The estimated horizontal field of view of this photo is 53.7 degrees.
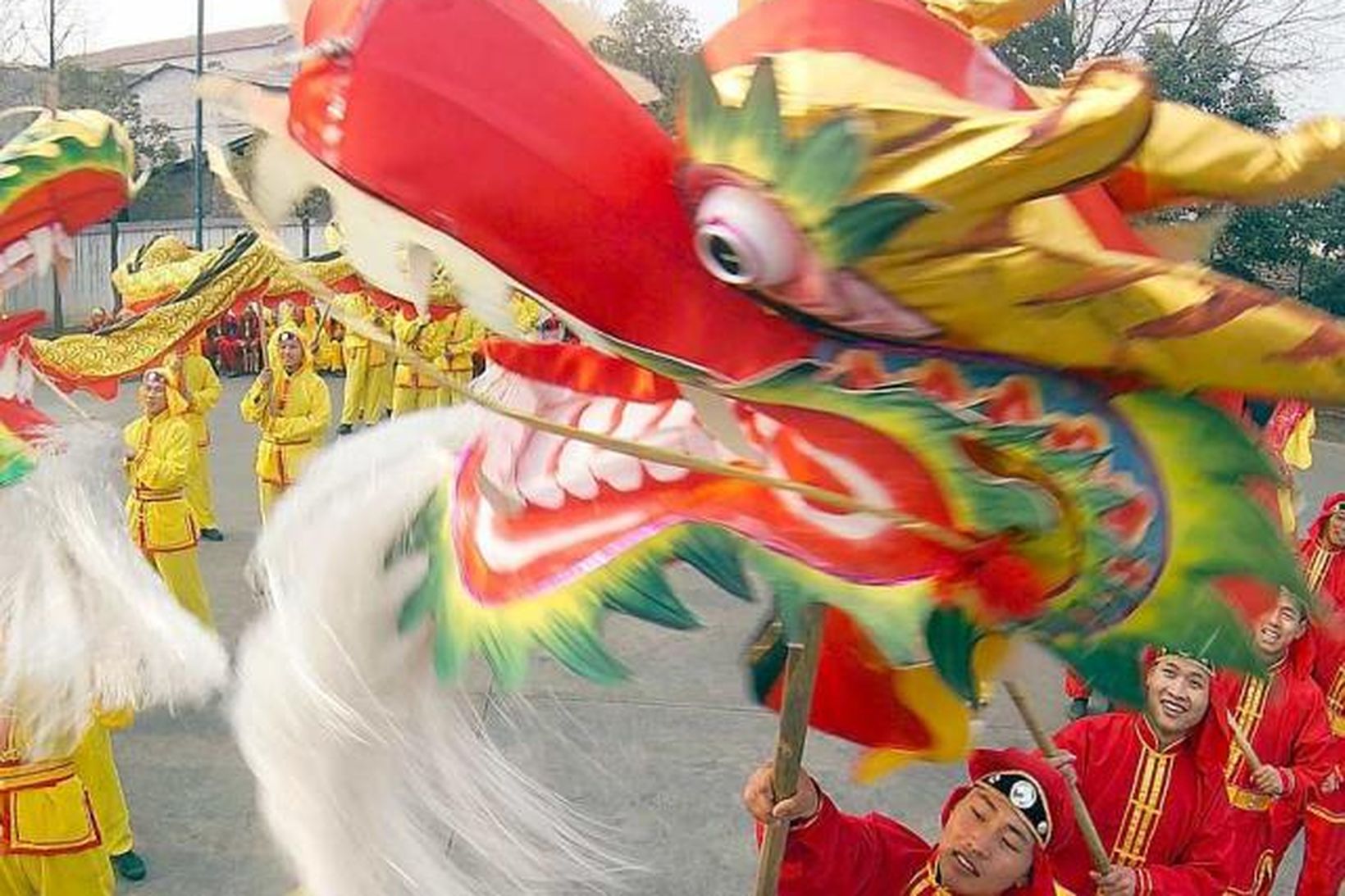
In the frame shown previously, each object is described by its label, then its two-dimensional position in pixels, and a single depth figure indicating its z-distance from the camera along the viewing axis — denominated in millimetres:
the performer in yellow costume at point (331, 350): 14302
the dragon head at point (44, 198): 3309
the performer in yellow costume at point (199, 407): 7136
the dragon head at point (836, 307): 1113
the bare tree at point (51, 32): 21594
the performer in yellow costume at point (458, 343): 8406
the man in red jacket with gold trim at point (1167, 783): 2959
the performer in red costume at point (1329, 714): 3938
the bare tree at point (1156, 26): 16625
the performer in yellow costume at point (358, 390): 12312
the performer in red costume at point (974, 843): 2129
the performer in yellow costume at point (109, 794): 3752
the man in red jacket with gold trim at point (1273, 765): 3428
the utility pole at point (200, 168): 14655
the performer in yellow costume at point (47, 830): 3154
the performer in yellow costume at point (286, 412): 7723
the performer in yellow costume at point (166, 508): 6078
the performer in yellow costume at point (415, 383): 8758
